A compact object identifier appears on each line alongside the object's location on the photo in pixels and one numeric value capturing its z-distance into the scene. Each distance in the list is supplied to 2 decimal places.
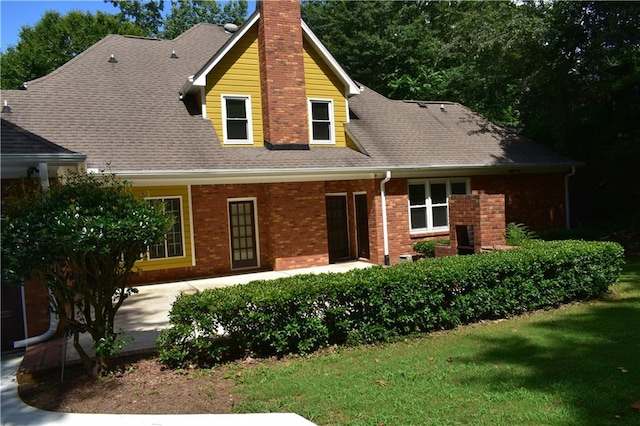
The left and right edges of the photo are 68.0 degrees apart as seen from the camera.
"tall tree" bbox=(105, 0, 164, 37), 33.34
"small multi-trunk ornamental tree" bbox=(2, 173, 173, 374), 5.01
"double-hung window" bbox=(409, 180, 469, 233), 14.98
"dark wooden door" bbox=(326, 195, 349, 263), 15.48
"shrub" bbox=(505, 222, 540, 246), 12.77
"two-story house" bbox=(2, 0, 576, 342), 12.07
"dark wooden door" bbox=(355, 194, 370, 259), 15.18
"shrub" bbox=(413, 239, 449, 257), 13.47
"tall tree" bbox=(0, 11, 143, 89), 24.22
